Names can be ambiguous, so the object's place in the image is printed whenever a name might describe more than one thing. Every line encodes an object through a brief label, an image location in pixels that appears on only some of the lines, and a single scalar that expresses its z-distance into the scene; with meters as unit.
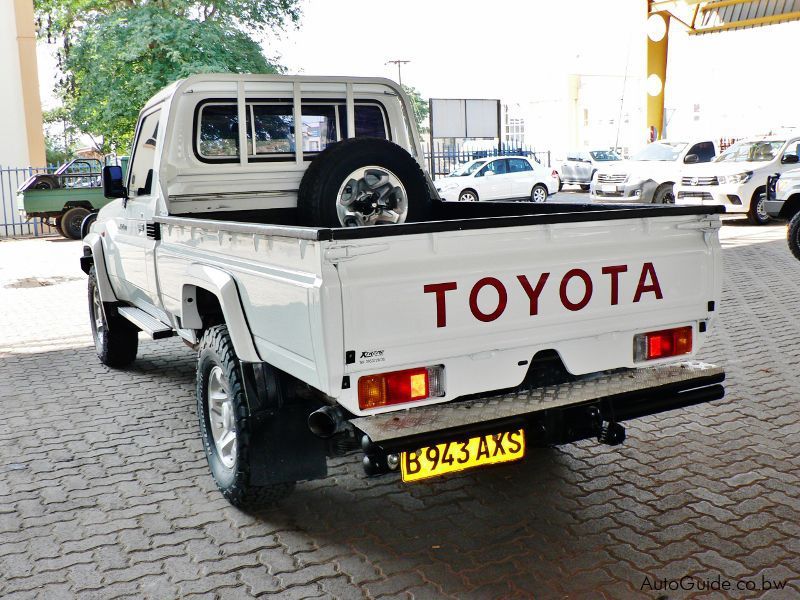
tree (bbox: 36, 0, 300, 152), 21.83
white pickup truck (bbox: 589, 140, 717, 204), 17.61
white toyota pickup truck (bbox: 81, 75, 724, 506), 2.97
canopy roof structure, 23.32
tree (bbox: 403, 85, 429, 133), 70.53
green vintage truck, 18.52
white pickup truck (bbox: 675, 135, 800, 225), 15.68
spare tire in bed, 4.43
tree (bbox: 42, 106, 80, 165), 43.45
